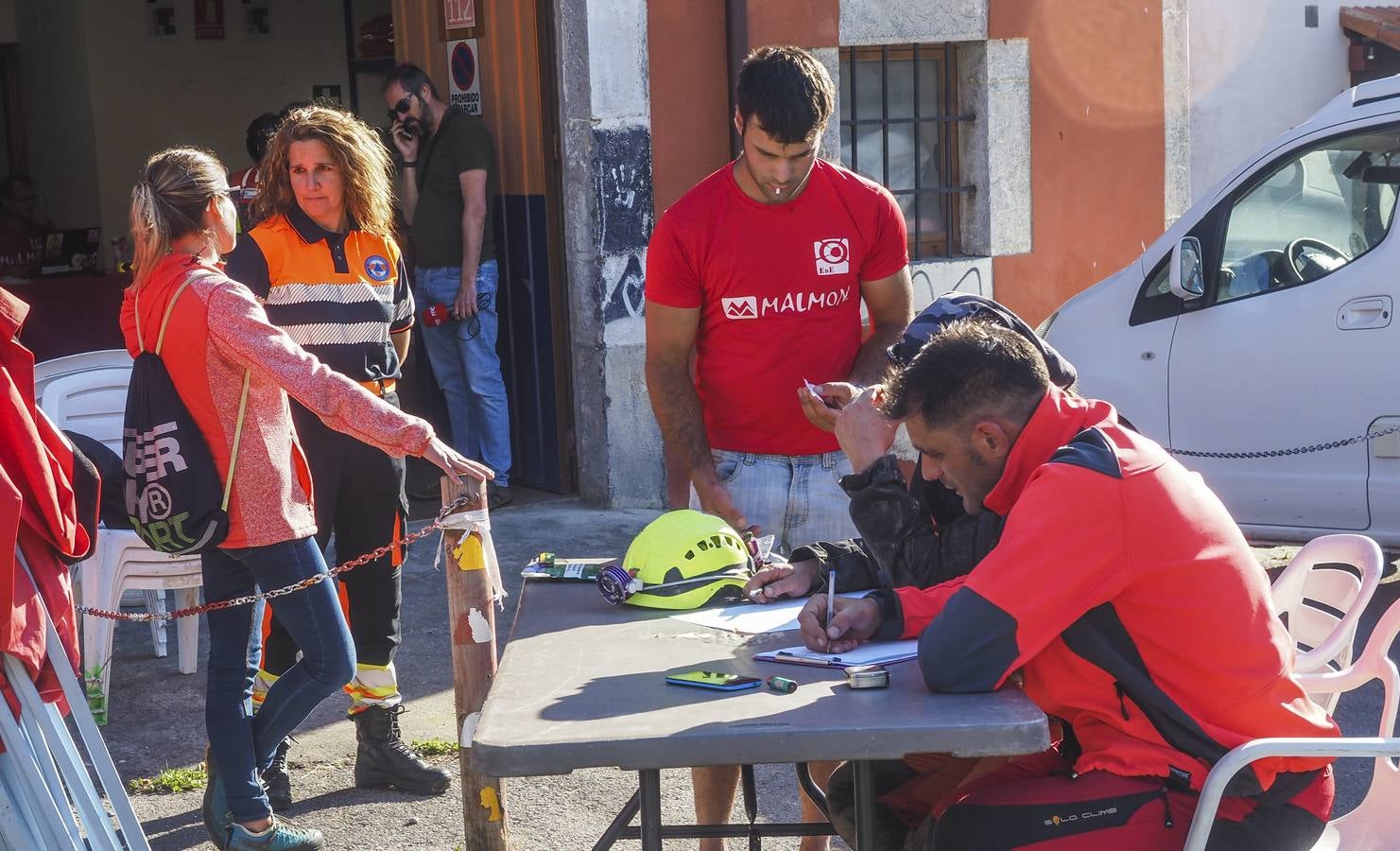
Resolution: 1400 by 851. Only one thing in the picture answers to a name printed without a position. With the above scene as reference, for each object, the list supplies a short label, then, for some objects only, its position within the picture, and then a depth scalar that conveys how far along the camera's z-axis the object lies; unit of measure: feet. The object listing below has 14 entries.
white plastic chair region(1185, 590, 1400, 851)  9.54
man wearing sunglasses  25.52
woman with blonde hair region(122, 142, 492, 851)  12.31
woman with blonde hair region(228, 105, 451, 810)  14.48
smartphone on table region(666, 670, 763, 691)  8.69
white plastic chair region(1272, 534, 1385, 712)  10.47
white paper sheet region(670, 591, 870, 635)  10.11
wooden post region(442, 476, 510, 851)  12.21
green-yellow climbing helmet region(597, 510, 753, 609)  10.68
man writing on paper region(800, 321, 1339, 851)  8.27
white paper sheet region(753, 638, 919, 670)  9.15
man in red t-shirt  13.46
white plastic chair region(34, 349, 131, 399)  19.24
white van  19.83
